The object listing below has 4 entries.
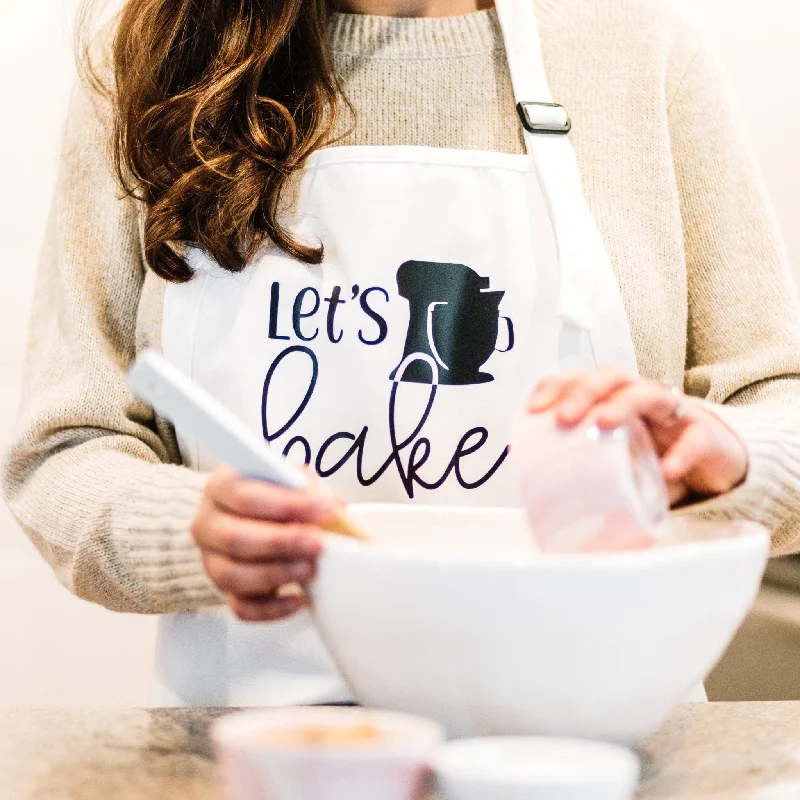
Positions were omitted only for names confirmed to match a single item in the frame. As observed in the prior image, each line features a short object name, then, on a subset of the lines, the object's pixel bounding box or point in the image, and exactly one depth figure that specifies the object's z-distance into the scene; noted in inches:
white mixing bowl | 44.6
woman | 61.1
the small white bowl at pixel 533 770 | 42.0
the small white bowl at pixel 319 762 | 42.4
